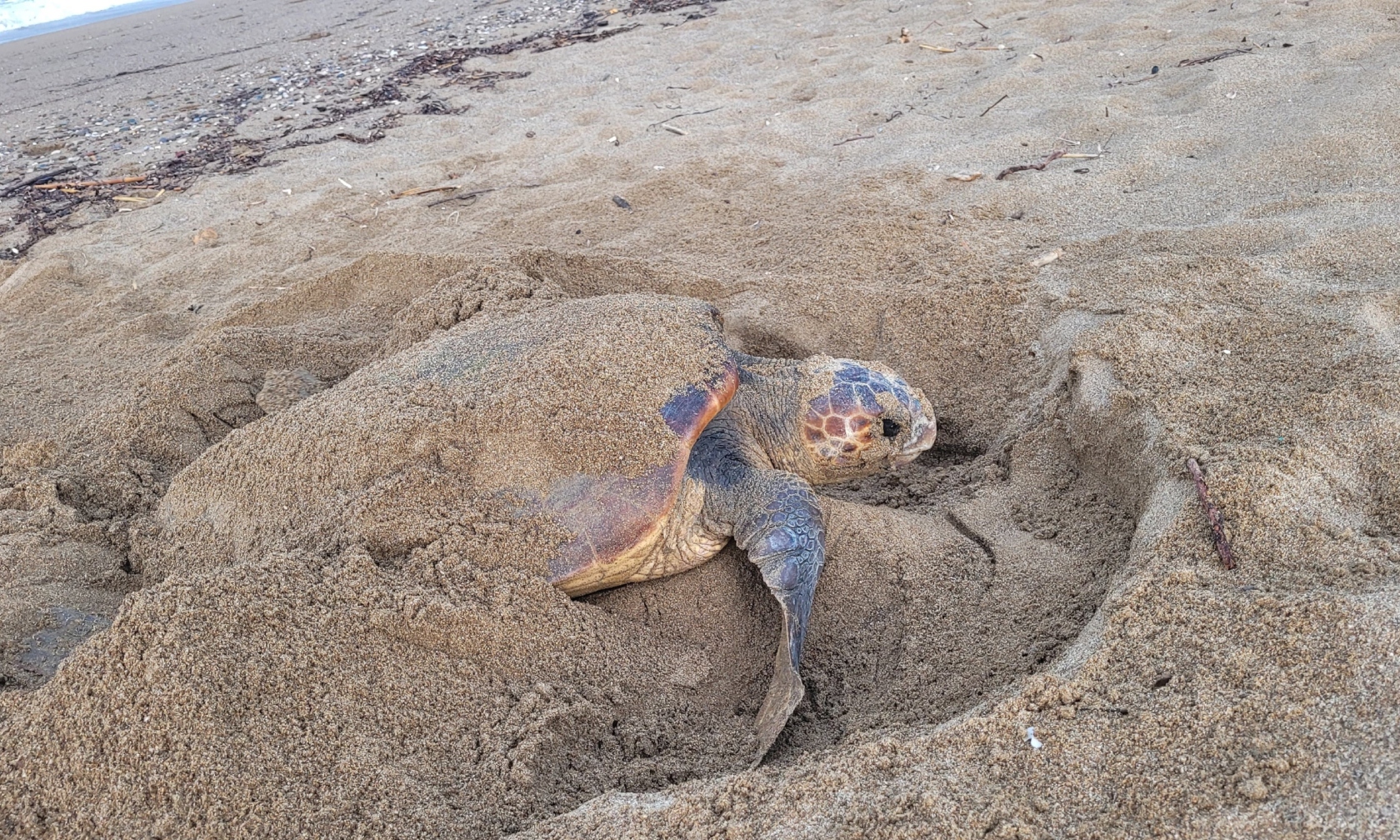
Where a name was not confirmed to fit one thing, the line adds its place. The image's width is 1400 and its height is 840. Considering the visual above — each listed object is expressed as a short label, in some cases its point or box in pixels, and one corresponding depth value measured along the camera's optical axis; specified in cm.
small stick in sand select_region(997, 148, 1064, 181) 343
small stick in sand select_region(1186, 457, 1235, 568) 139
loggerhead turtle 184
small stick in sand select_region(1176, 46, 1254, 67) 404
